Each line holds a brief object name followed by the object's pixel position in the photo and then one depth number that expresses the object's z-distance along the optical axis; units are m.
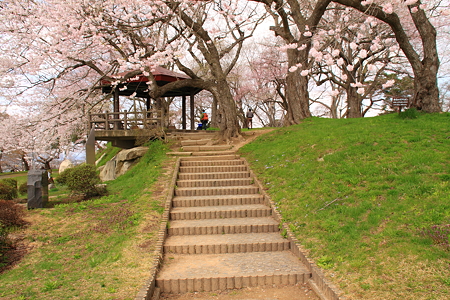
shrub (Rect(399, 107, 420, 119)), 10.20
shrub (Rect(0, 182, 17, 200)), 11.84
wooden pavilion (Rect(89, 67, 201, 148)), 15.80
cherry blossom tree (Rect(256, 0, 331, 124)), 11.30
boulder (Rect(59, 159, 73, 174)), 20.02
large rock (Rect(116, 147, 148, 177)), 15.15
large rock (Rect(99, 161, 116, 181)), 16.28
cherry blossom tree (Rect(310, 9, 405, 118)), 18.30
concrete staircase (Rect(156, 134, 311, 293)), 5.34
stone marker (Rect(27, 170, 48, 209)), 9.14
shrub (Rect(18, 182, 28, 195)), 14.84
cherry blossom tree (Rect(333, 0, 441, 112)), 9.88
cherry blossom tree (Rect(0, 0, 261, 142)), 11.16
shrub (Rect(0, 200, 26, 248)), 6.98
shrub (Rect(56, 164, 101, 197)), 10.41
